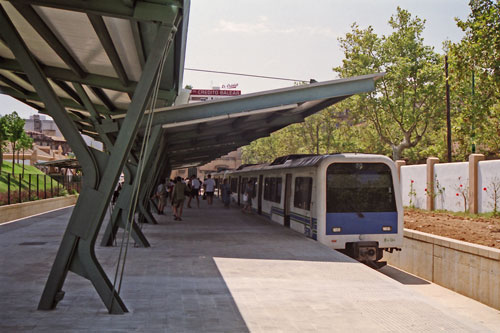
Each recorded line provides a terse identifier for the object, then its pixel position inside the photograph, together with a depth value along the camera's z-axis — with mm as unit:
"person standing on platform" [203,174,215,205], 29578
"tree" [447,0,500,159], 14562
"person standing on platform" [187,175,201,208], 29650
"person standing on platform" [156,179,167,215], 22766
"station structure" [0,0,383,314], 6121
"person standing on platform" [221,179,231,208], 28953
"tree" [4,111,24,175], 48062
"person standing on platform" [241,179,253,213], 24094
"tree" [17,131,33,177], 51094
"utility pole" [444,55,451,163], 26938
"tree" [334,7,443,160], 28594
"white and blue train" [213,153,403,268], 12828
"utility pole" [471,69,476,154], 15521
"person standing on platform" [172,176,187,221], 18016
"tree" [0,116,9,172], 46969
